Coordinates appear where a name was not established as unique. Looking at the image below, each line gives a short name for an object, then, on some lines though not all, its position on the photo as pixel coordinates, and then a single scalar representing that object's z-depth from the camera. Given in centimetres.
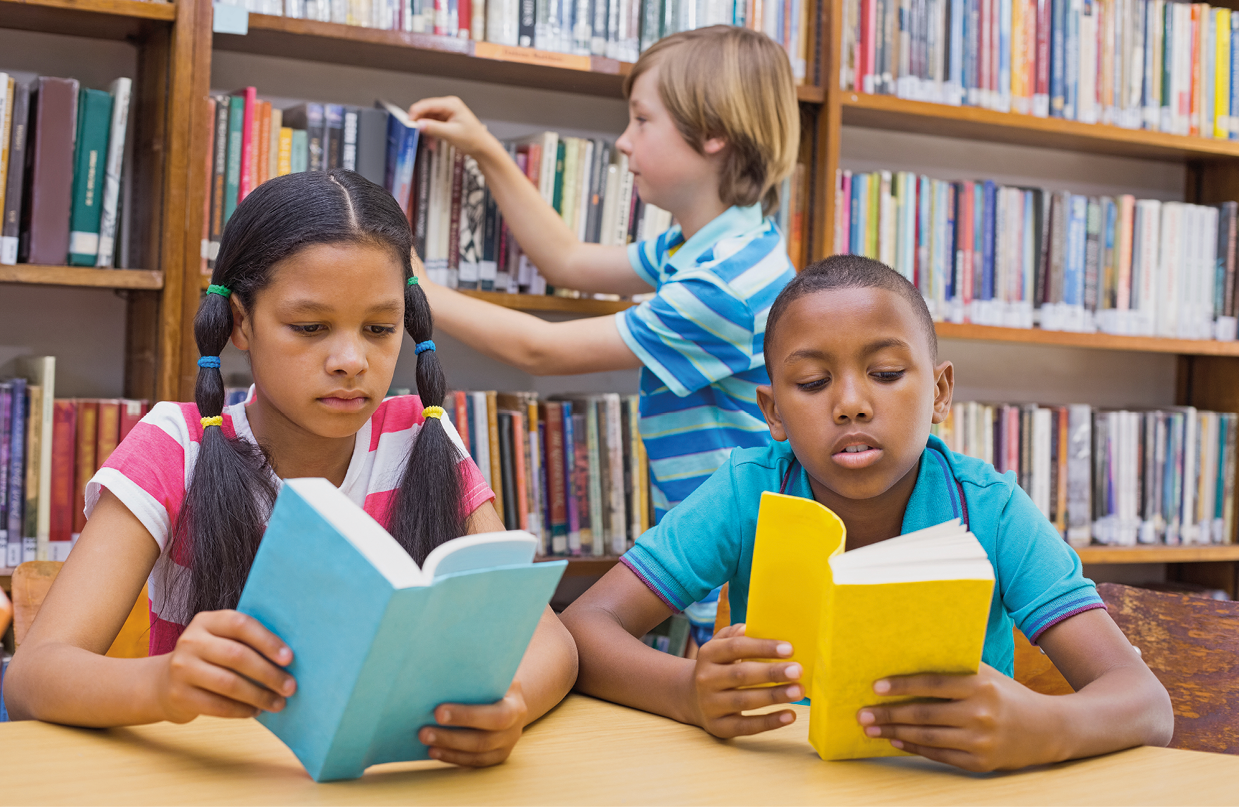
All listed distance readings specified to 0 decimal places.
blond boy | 162
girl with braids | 84
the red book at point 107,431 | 174
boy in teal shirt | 76
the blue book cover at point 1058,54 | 234
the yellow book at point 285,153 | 182
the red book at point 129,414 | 175
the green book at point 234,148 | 178
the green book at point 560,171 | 202
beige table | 64
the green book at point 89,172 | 170
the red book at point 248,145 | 178
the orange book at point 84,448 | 172
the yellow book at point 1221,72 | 249
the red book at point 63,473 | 171
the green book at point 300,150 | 183
